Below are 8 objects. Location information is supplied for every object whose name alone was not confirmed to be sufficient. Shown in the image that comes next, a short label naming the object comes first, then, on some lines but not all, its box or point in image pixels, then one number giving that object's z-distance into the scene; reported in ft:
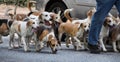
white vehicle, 42.32
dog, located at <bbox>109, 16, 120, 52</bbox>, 38.14
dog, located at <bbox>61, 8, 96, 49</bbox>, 38.09
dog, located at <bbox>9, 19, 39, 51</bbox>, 37.59
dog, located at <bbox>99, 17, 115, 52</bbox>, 37.91
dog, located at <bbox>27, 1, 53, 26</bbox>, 37.70
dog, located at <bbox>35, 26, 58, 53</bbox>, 36.19
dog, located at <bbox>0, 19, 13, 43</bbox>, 40.71
